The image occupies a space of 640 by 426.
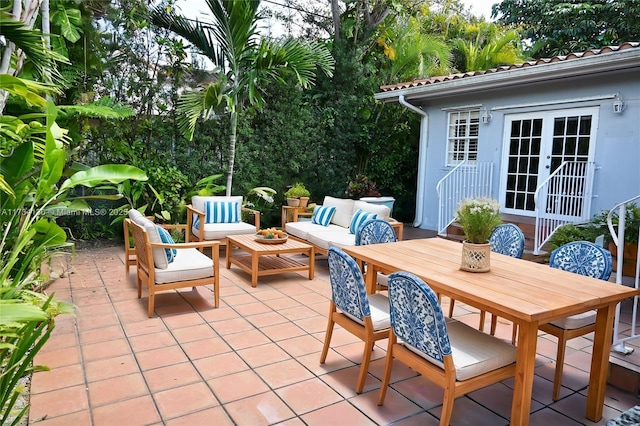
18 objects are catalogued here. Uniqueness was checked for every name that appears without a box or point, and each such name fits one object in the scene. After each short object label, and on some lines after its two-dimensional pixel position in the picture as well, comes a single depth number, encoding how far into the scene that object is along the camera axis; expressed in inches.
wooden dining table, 82.0
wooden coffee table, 191.2
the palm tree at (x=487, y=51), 375.2
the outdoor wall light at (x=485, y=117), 287.9
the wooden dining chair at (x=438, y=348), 80.6
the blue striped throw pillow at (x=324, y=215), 247.6
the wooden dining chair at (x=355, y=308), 99.1
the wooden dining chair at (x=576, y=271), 104.3
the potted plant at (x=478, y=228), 104.7
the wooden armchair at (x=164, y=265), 150.3
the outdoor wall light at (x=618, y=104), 222.8
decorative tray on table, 203.3
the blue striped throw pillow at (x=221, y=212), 245.1
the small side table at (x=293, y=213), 268.8
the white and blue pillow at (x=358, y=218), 216.6
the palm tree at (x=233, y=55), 252.4
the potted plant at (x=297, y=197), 287.7
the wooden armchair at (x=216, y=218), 231.3
